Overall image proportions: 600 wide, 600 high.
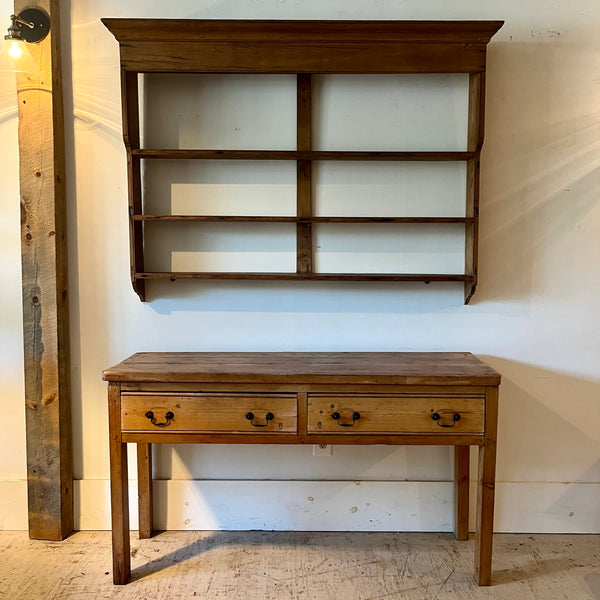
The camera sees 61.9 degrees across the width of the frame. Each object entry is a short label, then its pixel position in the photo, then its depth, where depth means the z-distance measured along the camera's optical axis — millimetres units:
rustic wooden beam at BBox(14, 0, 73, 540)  2105
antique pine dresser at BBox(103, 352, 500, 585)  1802
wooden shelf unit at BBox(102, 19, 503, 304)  1936
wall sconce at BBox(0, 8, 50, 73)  2068
